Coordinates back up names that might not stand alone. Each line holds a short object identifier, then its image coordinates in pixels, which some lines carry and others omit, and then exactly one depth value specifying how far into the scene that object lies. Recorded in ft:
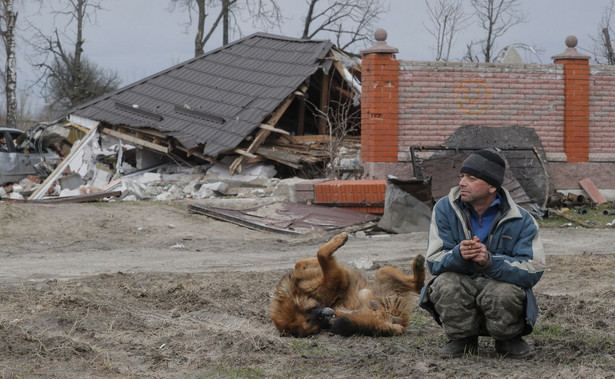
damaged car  68.23
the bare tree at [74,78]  138.00
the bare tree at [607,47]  110.66
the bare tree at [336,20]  130.31
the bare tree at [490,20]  117.39
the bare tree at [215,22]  118.93
